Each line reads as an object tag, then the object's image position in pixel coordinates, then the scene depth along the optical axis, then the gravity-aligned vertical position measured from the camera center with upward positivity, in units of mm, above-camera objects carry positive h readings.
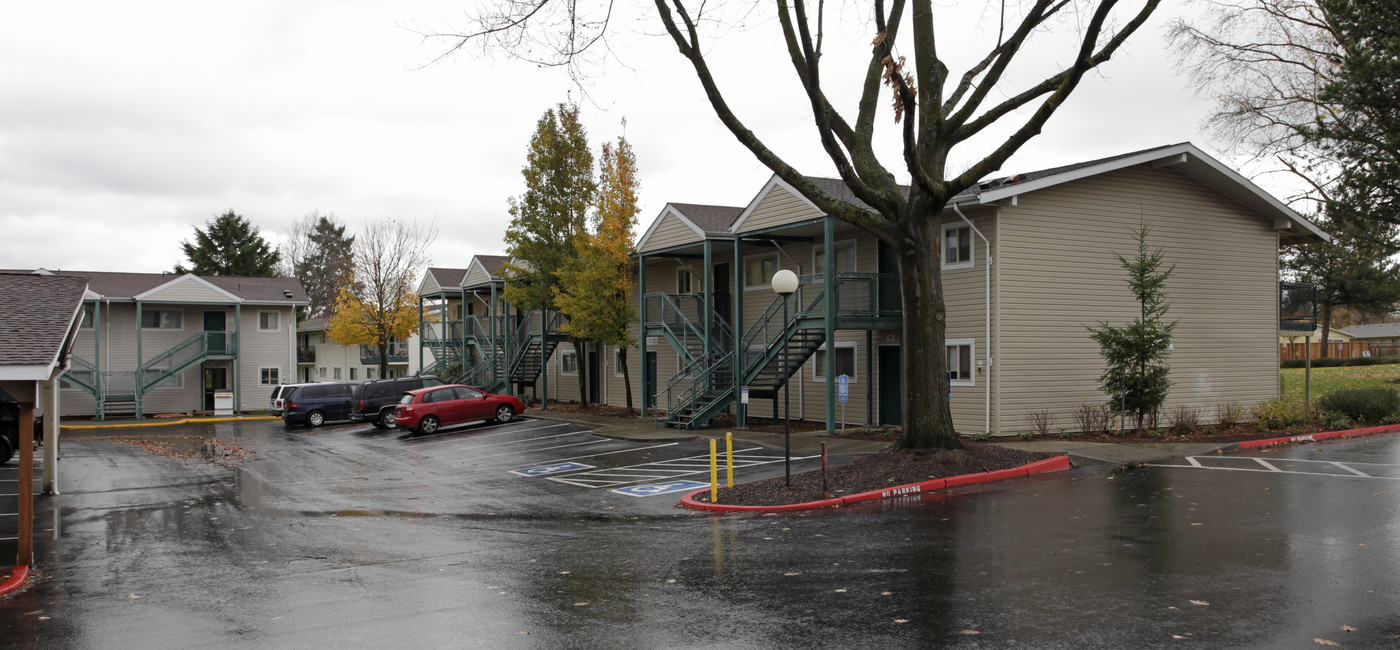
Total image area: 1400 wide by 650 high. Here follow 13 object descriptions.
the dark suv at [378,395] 33969 -1828
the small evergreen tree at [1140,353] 19938 -293
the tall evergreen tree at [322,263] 80625 +7053
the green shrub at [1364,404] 22281 -1580
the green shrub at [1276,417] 21156 -1766
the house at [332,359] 64062 -983
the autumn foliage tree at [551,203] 34250 +5097
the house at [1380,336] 78438 +142
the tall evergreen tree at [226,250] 65875 +6675
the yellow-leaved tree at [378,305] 49656 +2106
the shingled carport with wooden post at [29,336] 10523 +128
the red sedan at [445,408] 28766 -2004
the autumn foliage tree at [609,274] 30141 +2216
